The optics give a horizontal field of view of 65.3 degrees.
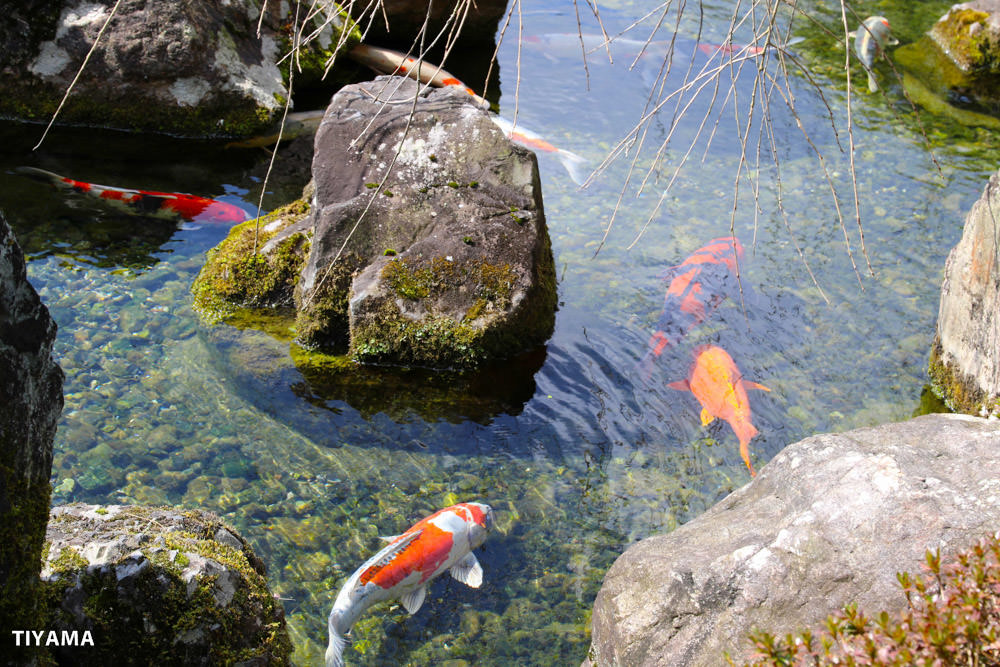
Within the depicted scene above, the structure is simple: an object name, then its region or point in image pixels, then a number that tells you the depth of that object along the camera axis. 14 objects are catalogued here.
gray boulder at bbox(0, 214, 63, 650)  2.53
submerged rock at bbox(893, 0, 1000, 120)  11.26
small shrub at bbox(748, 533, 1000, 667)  2.30
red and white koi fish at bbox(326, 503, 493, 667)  4.16
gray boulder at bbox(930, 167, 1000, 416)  5.57
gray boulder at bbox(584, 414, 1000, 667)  3.12
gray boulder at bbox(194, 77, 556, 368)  5.96
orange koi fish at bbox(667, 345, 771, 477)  5.81
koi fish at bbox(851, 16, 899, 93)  10.72
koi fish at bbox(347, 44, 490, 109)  10.65
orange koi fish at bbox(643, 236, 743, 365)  6.68
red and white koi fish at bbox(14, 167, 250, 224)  7.59
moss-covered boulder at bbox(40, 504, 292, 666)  3.00
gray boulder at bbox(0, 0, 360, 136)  8.65
